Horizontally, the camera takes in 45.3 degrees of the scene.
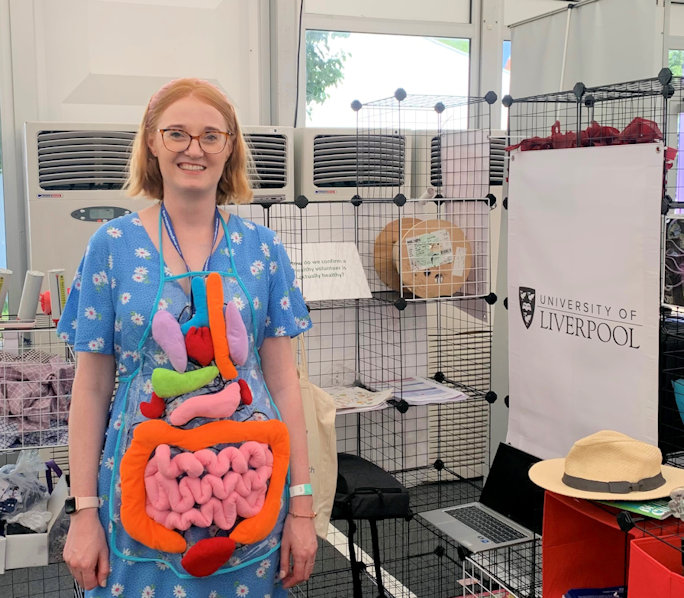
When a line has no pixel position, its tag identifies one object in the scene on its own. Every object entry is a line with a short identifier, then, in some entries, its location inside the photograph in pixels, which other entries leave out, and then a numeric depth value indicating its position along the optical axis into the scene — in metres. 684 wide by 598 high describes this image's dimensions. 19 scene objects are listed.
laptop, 2.56
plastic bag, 2.20
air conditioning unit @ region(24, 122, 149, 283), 3.34
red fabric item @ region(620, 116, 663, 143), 2.14
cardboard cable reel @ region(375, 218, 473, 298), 2.82
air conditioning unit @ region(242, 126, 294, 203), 3.57
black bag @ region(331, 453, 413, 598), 2.49
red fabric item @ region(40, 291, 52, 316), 2.34
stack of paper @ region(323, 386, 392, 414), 2.73
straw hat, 1.78
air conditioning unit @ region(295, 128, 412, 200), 3.50
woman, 1.41
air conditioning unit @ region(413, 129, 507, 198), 2.89
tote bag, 2.41
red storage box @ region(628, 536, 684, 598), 1.53
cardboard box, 2.11
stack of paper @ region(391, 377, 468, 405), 2.82
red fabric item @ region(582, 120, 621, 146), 2.25
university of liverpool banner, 2.08
